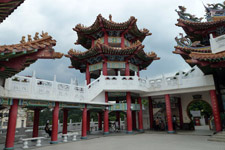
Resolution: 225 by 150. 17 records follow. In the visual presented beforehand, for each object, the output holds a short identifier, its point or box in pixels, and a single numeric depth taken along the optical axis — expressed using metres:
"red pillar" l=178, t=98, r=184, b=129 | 16.30
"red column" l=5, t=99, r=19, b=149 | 7.68
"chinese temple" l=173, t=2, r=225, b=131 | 9.04
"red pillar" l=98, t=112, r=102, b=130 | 18.20
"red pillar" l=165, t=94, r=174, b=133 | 13.52
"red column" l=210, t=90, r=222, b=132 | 11.07
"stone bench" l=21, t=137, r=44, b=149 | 8.43
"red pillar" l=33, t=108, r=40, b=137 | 11.23
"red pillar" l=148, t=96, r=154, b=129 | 17.05
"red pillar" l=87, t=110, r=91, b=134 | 15.93
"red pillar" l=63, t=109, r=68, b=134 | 12.92
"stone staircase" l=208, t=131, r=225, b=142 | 9.37
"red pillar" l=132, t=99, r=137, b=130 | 17.05
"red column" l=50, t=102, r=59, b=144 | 9.62
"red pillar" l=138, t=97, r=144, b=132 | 15.04
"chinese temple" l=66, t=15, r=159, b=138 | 14.45
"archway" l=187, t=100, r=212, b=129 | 29.01
